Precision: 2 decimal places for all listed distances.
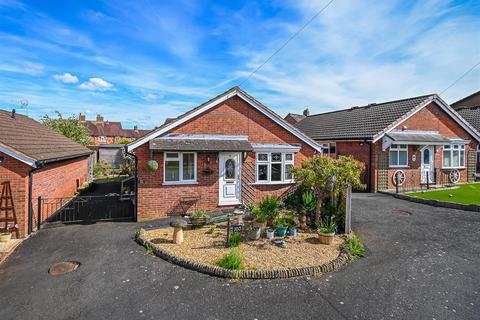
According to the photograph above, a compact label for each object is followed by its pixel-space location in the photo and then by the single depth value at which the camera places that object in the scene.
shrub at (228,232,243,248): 7.96
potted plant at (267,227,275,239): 8.61
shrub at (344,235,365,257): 7.47
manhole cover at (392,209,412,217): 11.60
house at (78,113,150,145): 62.56
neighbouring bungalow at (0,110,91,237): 8.66
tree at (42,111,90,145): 30.11
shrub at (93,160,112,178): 28.59
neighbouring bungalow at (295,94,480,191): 16.80
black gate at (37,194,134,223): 10.75
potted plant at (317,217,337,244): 8.09
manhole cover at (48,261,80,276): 6.62
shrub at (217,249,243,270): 6.50
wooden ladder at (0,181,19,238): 8.66
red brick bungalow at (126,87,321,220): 10.96
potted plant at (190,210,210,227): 9.52
